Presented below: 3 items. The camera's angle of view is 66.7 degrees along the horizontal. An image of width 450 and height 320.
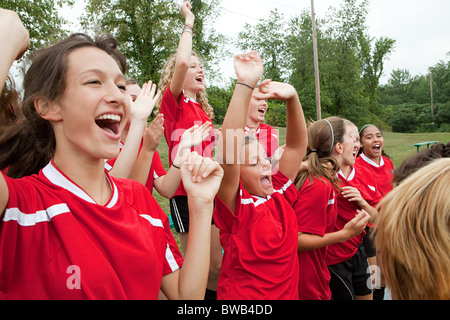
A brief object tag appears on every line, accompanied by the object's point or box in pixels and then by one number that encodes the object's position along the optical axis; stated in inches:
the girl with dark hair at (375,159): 173.8
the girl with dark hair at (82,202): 44.9
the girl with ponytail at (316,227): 101.1
